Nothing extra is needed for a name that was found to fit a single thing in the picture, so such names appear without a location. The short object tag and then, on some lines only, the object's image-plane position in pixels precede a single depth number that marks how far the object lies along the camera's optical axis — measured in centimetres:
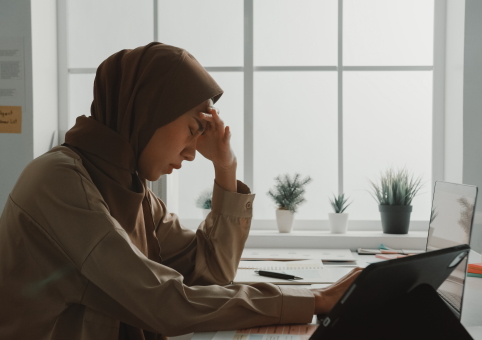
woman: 93
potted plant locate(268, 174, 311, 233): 260
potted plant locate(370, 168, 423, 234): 251
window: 277
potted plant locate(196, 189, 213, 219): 266
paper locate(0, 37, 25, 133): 258
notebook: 158
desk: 107
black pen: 159
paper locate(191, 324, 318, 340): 96
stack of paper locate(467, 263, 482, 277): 168
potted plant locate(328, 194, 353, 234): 259
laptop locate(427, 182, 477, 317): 137
